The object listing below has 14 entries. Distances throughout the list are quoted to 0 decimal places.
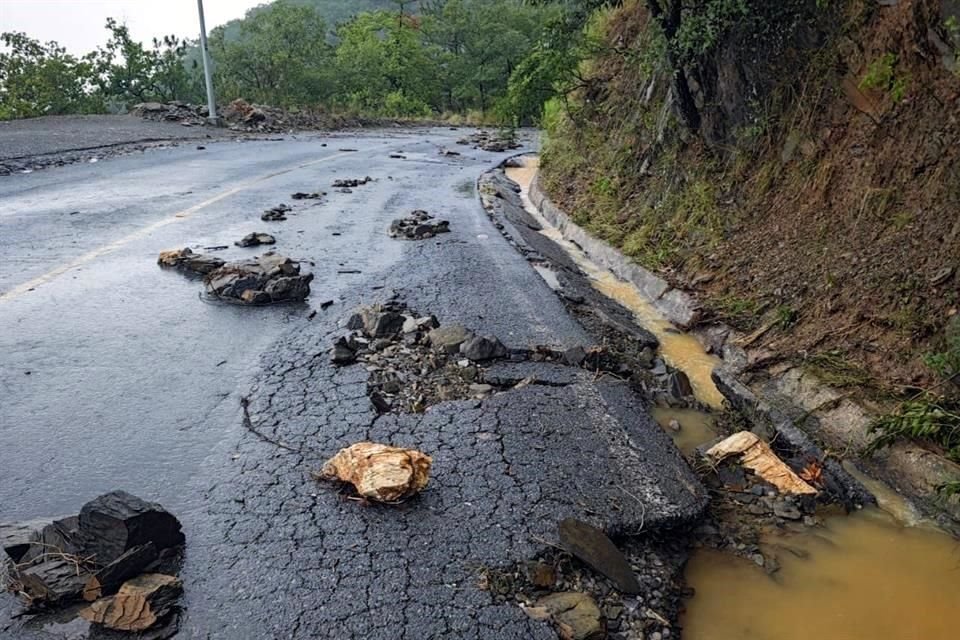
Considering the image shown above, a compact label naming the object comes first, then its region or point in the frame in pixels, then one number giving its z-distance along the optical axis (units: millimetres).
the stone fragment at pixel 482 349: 4383
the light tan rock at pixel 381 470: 2904
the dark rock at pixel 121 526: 2508
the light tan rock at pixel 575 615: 2318
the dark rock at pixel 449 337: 4489
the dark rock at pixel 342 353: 4332
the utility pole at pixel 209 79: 20906
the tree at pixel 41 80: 24859
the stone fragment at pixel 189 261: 6320
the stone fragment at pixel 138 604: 2268
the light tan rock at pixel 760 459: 3545
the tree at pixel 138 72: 28531
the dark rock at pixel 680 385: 4555
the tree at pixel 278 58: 37906
